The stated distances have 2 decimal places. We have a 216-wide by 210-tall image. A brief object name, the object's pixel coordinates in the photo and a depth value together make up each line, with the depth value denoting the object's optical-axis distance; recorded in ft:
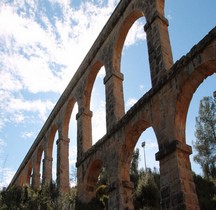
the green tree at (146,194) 37.31
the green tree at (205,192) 36.46
